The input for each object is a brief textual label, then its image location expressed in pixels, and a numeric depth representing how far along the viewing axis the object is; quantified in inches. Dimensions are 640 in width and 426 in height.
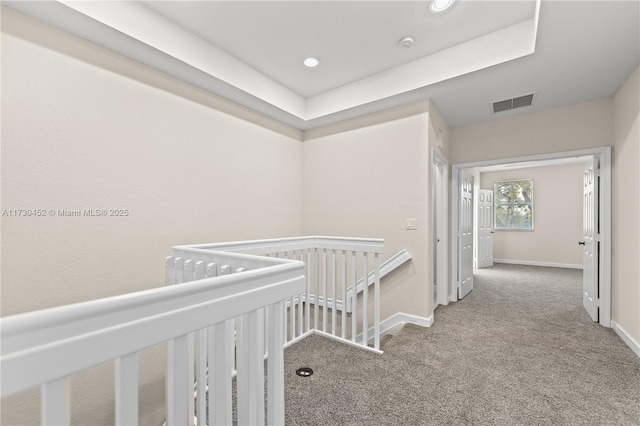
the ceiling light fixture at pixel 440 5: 80.4
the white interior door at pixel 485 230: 257.0
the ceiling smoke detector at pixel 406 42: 97.0
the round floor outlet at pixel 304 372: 82.5
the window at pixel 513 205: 274.7
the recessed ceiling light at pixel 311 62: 110.1
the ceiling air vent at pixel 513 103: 120.2
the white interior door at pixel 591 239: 121.8
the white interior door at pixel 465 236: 157.6
